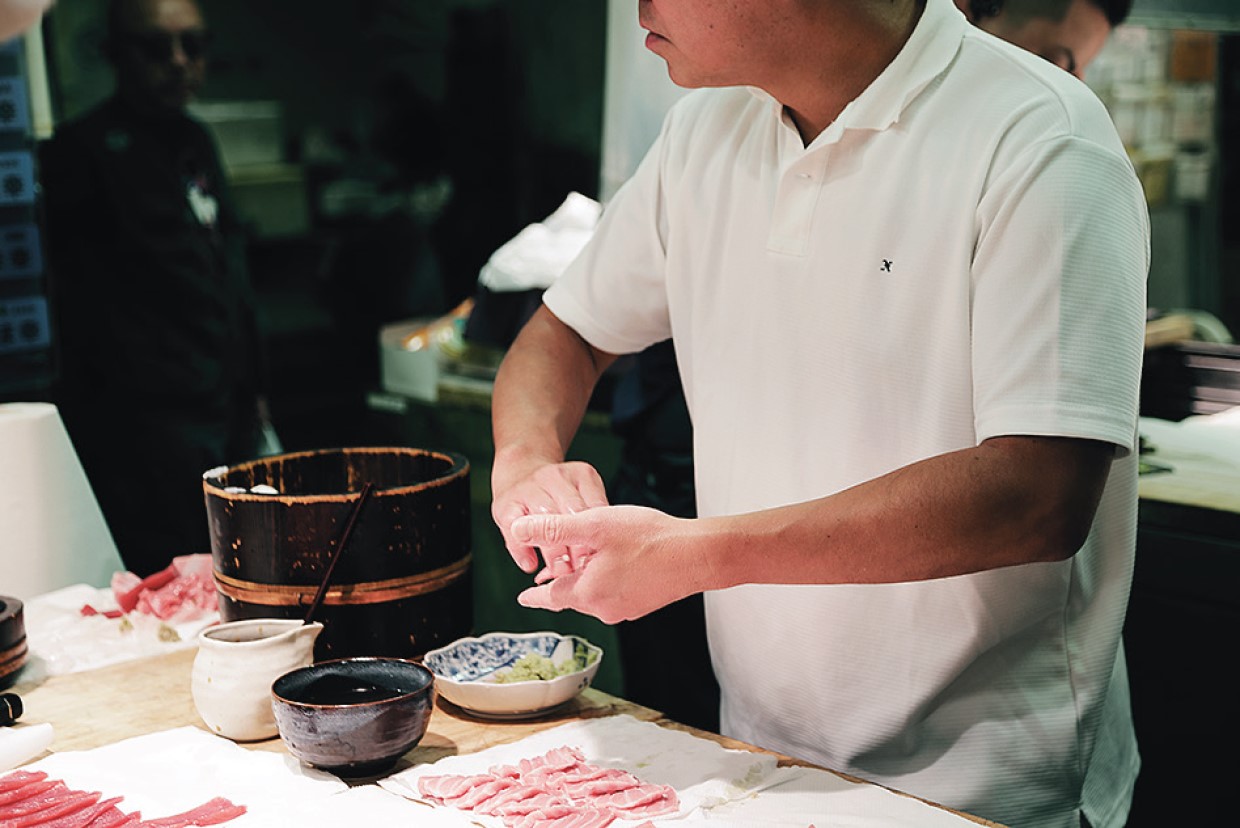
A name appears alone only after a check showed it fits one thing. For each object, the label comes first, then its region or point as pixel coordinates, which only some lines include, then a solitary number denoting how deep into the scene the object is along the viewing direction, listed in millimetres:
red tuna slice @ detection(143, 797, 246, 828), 1504
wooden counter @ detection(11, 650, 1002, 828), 1751
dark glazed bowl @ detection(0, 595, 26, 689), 1978
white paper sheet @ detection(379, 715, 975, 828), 1489
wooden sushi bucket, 1875
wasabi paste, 1829
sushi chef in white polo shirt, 1526
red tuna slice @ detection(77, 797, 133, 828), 1513
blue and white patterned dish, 1779
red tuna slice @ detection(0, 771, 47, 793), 1604
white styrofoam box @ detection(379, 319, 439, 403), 4609
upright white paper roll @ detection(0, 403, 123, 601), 2406
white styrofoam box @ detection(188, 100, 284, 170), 6957
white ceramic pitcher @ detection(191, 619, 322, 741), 1730
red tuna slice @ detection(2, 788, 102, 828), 1524
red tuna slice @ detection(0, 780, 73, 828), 1544
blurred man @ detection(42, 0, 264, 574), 4543
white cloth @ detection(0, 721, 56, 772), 1660
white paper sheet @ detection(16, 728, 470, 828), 1520
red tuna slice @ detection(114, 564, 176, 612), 2297
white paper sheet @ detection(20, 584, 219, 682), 2090
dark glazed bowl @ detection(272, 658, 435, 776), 1581
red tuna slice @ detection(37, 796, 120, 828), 1516
